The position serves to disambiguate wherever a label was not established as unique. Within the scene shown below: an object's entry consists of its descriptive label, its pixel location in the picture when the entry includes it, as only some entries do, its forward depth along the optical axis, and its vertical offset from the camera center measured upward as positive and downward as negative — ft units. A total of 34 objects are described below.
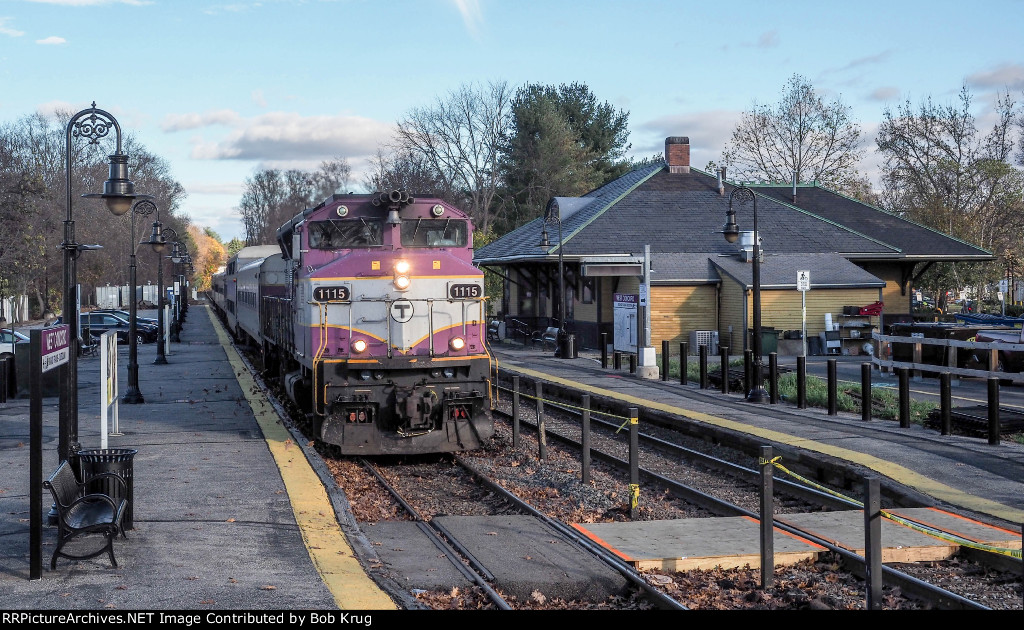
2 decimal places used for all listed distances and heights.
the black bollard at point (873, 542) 22.38 -5.66
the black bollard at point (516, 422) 49.34 -6.18
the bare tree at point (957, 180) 174.60 +23.10
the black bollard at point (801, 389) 61.98 -5.70
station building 105.60 +5.36
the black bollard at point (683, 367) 77.71 -5.31
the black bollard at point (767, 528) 25.73 -6.15
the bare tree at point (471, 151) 219.82 +35.49
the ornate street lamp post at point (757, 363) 64.90 -4.19
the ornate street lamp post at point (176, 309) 137.80 -0.75
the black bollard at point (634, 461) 34.99 -6.05
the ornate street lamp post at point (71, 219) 31.04 +3.38
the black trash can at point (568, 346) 103.14 -4.77
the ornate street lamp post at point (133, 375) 64.59 -4.83
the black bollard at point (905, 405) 51.83 -5.68
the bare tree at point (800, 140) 193.36 +33.40
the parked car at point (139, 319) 146.41 -2.21
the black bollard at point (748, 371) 68.23 -5.02
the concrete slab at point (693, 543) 27.63 -7.49
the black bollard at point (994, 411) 45.52 -5.29
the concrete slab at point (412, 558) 25.99 -7.73
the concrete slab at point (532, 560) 25.53 -7.56
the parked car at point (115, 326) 136.56 -3.18
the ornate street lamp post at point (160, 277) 85.81 +3.11
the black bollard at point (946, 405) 48.70 -5.38
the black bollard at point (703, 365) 74.90 -4.95
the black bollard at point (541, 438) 46.42 -6.62
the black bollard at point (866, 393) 55.16 -5.35
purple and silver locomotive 42.93 -1.05
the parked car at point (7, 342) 77.46 -3.37
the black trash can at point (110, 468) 28.48 -4.93
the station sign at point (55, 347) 25.43 -1.18
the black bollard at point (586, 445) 39.83 -5.98
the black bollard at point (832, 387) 58.07 -5.23
